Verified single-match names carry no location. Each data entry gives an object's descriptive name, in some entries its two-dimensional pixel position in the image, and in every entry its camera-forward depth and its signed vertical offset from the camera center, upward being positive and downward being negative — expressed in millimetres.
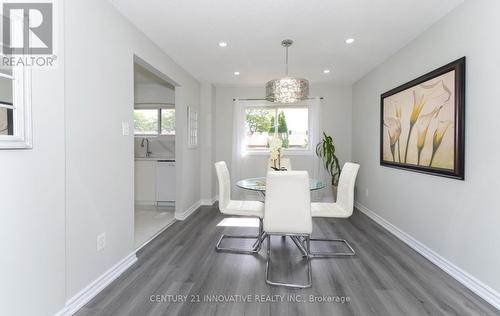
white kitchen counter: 4598 -137
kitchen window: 4934 +588
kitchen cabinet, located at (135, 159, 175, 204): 4516 -548
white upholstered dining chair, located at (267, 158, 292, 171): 3648 -189
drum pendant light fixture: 3016 +770
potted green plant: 4727 -110
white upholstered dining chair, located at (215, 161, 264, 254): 2625 -612
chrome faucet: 4886 +122
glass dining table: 2604 -378
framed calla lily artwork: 2164 +301
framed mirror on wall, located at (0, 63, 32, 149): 1283 +228
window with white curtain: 5129 +518
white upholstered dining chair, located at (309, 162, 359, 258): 2596 -615
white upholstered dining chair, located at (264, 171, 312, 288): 2105 -472
